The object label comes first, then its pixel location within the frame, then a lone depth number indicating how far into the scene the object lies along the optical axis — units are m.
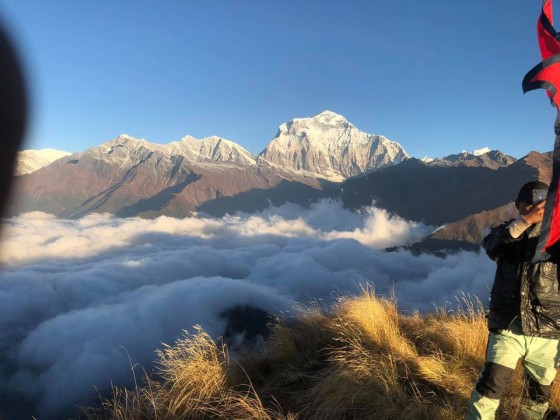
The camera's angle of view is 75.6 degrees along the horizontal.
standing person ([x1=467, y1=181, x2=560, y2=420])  3.28
